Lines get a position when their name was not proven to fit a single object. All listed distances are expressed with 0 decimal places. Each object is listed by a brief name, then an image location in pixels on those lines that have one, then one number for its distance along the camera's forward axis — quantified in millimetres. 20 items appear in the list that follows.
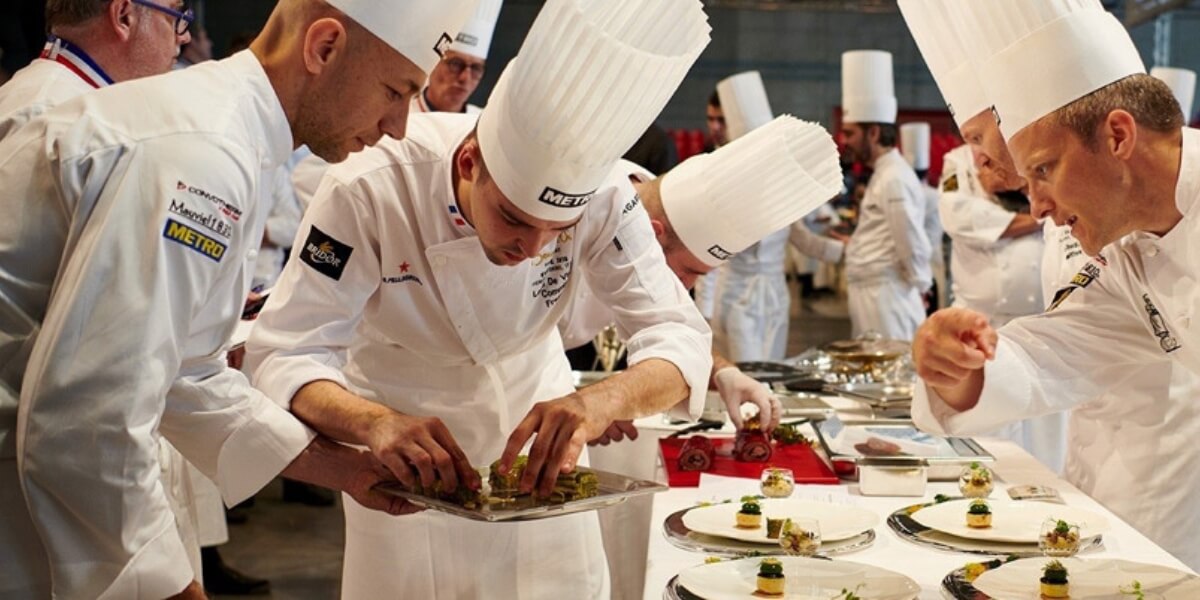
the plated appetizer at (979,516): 2016
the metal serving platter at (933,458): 2449
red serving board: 2504
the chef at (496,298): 1884
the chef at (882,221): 6535
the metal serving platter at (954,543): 1910
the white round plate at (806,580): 1652
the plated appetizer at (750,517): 2016
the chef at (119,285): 1300
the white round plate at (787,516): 1977
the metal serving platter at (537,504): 1641
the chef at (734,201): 2666
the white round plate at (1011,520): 1967
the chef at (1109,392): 2291
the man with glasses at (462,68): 4277
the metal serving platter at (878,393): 3361
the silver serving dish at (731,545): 1921
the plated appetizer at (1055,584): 1629
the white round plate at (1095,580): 1642
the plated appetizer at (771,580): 1655
